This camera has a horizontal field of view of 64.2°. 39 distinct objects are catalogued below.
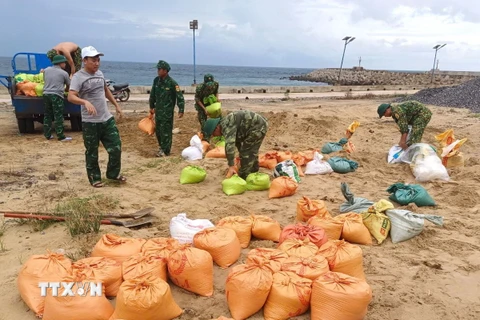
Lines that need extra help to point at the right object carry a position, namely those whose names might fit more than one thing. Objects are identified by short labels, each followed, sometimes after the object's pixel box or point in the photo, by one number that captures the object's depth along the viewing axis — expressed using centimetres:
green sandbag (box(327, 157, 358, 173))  524
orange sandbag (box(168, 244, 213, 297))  240
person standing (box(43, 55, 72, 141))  654
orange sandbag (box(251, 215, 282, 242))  316
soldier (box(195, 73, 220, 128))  647
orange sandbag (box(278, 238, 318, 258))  262
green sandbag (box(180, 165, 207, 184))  469
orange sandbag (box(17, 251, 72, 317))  224
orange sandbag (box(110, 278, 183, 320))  202
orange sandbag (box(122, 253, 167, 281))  237
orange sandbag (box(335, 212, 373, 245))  315
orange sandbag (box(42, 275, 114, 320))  204
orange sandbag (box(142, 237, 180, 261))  256
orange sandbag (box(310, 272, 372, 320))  208
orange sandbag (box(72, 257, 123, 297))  230
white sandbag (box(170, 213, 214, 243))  300
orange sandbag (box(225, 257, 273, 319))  219
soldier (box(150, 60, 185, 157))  579
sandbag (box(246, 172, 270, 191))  447
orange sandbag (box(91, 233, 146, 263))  264
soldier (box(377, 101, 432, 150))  531
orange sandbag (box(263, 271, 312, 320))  219
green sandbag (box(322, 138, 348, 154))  628
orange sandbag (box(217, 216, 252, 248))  306
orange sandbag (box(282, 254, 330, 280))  235
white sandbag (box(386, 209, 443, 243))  319
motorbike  1257
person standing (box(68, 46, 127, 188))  405
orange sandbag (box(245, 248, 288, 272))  240
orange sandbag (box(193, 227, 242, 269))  272
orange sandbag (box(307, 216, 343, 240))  314
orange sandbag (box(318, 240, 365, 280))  249
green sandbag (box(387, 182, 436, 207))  392
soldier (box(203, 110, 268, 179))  411
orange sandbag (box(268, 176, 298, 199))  424
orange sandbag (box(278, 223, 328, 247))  290
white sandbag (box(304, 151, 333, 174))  518
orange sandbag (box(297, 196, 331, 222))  348
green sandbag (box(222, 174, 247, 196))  431
